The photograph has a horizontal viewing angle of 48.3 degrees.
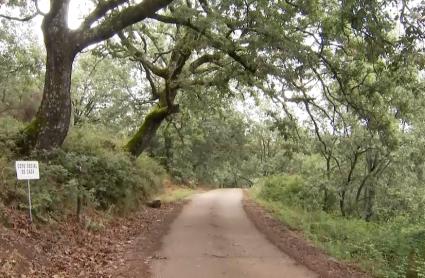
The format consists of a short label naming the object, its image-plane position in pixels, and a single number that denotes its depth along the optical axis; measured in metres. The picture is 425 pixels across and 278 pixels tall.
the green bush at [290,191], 24.25
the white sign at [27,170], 9.32
